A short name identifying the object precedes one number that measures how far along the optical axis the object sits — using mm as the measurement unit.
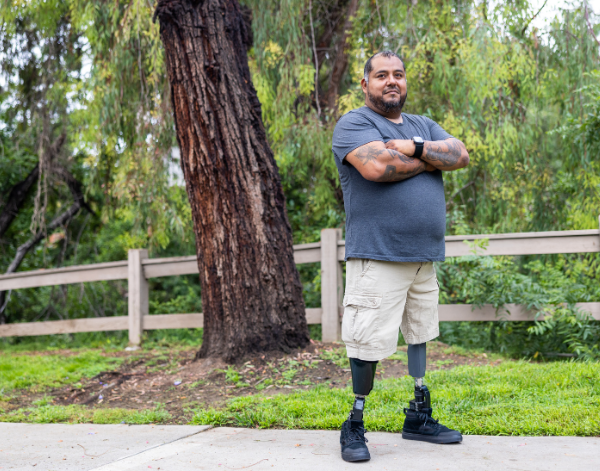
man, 2799
